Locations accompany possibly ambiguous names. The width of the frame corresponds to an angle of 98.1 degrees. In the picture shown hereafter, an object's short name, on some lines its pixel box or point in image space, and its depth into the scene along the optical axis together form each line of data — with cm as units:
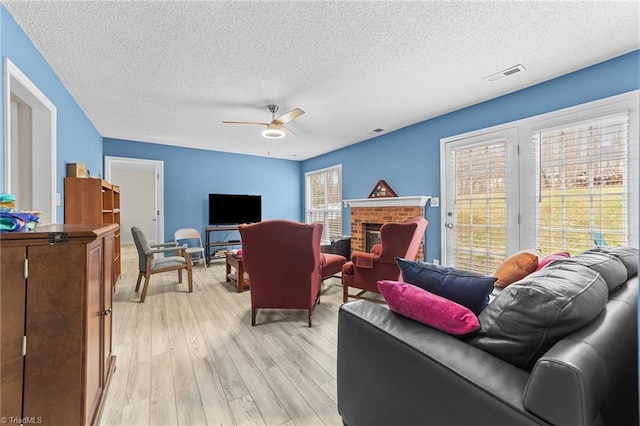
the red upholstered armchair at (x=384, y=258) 289
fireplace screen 464
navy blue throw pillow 121
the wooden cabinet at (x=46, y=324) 106
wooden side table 362
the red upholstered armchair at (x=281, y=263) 249
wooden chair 329
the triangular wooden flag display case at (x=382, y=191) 448
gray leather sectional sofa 70
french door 307
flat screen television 563
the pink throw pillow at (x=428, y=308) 105
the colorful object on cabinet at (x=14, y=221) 110
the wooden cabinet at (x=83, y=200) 288
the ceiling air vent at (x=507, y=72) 247
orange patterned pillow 195
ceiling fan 317
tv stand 530
